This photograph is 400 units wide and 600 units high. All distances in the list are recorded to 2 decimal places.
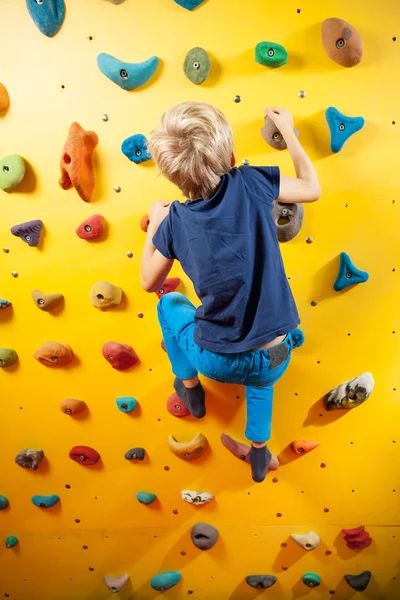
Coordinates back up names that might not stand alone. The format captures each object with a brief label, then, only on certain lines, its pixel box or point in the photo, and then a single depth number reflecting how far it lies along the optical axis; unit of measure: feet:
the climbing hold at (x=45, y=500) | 5.26
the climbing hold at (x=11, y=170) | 4.15
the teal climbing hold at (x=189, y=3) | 3.71
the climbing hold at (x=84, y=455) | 5.02
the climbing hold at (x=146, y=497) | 5.08
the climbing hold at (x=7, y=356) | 4.75
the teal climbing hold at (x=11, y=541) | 5.51
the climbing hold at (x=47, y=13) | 3.80
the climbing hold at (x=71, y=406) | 4.83
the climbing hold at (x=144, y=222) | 4.19
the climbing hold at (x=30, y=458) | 5.09
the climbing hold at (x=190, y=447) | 4.77
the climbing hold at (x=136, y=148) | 4.00
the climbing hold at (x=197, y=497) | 5.03
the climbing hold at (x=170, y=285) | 4.31
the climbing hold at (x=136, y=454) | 4.95
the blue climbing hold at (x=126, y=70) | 3.83
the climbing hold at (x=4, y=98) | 4.05
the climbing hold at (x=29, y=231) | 4.34
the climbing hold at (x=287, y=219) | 3.89
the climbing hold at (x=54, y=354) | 4.64
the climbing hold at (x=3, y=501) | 5.39
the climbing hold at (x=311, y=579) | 5.22
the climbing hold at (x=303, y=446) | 4.70
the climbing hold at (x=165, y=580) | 5.40
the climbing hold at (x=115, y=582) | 5.48
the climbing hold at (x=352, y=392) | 4.40
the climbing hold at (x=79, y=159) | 3.98
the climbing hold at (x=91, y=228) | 4.23
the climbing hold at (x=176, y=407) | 4.72
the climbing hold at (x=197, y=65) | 3.76
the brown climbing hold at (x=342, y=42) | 3.58
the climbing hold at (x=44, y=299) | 4.48
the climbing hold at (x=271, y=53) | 3.70
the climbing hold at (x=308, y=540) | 5.05
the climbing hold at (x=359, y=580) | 5.17
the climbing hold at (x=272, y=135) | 3.81
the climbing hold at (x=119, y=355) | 4.55
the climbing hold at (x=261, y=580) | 5.29
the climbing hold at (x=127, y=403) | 4.78
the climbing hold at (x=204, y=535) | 5.16
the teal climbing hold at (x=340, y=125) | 3.77
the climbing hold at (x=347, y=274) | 4.09
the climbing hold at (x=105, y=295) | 4.36
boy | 3.02
